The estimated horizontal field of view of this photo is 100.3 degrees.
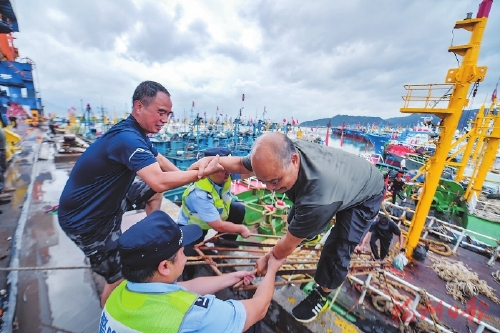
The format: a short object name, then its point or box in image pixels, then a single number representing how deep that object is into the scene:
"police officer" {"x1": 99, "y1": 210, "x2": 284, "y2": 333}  1.15
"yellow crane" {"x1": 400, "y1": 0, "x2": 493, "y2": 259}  4.82
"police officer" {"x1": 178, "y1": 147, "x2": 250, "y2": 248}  3.09
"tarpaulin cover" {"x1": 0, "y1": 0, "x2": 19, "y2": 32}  13.09
